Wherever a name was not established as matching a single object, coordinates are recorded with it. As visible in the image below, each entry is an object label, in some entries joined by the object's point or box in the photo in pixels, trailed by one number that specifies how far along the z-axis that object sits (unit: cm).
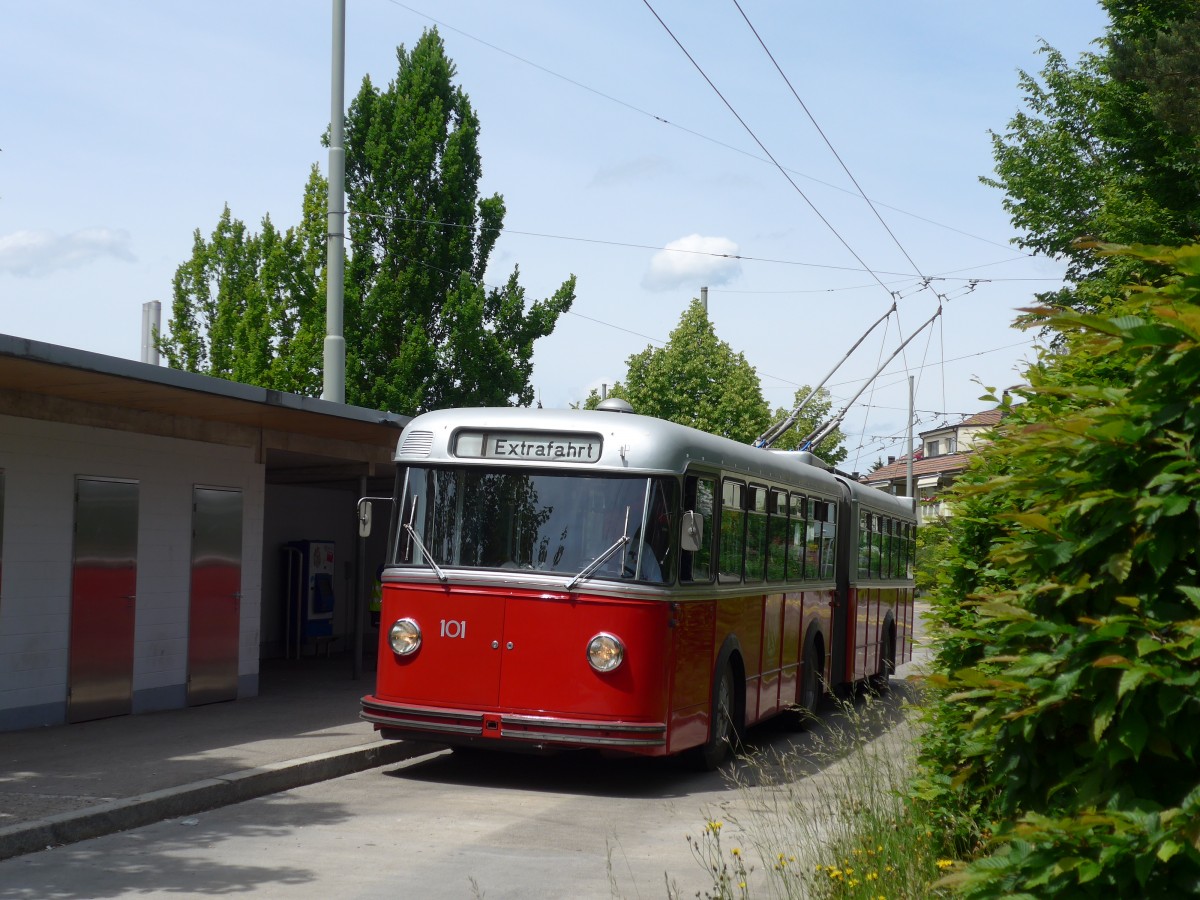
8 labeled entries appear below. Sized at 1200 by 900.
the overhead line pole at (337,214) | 1809
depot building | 1202
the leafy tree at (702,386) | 5416
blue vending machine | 2138
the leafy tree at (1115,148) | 2016
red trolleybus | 1037
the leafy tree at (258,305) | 3812
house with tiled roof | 8600
